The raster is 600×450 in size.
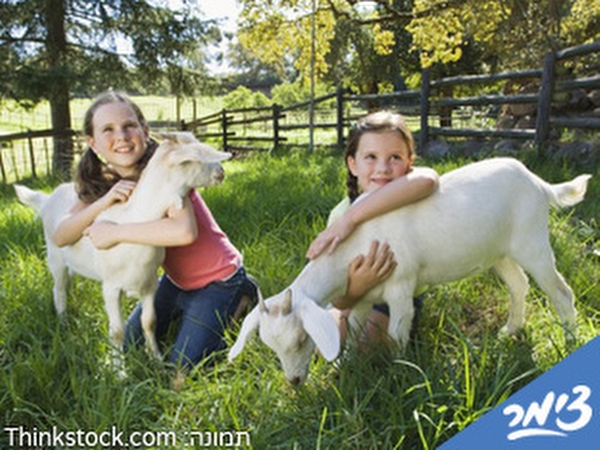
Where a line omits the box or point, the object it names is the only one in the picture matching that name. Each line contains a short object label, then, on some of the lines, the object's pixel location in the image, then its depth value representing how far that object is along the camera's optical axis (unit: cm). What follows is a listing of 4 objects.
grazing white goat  203
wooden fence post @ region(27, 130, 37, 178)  1005
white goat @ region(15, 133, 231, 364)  215
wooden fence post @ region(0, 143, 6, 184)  979
